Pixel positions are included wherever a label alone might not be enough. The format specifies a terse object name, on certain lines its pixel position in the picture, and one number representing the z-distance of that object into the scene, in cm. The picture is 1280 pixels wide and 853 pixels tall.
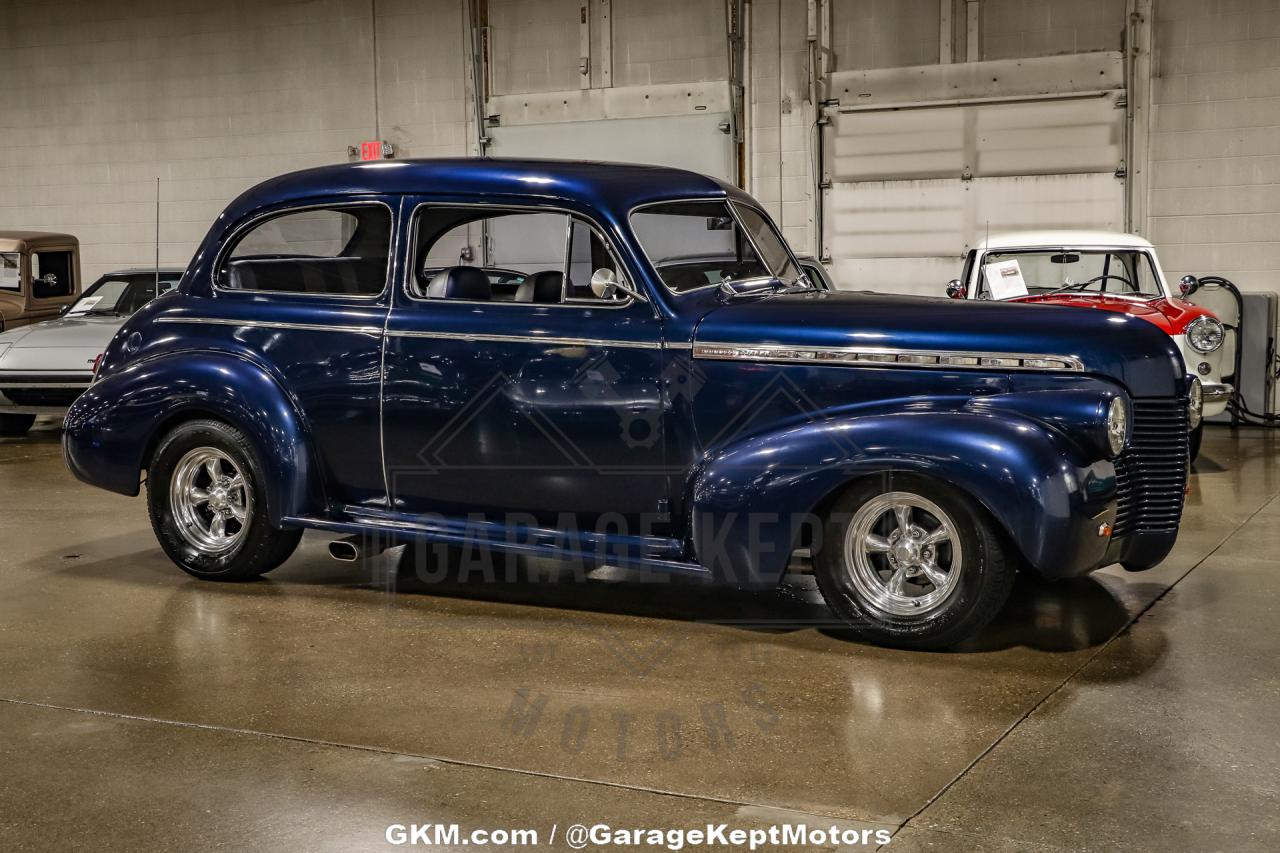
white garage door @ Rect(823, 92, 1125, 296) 1298
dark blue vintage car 476
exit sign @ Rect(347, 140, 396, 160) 1591
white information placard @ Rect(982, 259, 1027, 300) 731
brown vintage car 1336
